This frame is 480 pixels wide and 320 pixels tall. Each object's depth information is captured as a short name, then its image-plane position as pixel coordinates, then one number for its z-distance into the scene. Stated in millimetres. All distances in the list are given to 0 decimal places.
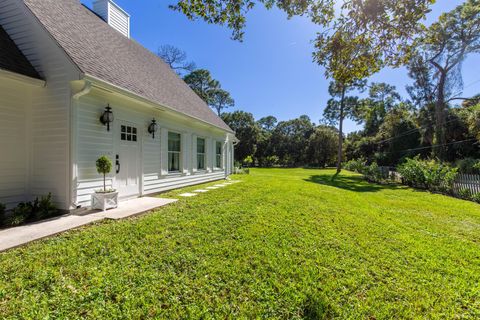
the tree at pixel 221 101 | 36866
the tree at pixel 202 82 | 30250
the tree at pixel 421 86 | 24500
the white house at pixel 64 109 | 4551
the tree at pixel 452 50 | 17964
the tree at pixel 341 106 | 28531
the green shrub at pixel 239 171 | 19078
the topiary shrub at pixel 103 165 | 4840
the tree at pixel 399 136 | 29562
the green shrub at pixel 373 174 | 17172
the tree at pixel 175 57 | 21219
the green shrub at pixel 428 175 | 11211
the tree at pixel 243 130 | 42719
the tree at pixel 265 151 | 47116
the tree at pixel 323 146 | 40750
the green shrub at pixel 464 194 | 9888
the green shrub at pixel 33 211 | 3955
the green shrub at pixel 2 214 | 3941
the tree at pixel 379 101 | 29016
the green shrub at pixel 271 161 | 48353
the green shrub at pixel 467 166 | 13299
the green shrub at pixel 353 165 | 24991
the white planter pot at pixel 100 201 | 4945
